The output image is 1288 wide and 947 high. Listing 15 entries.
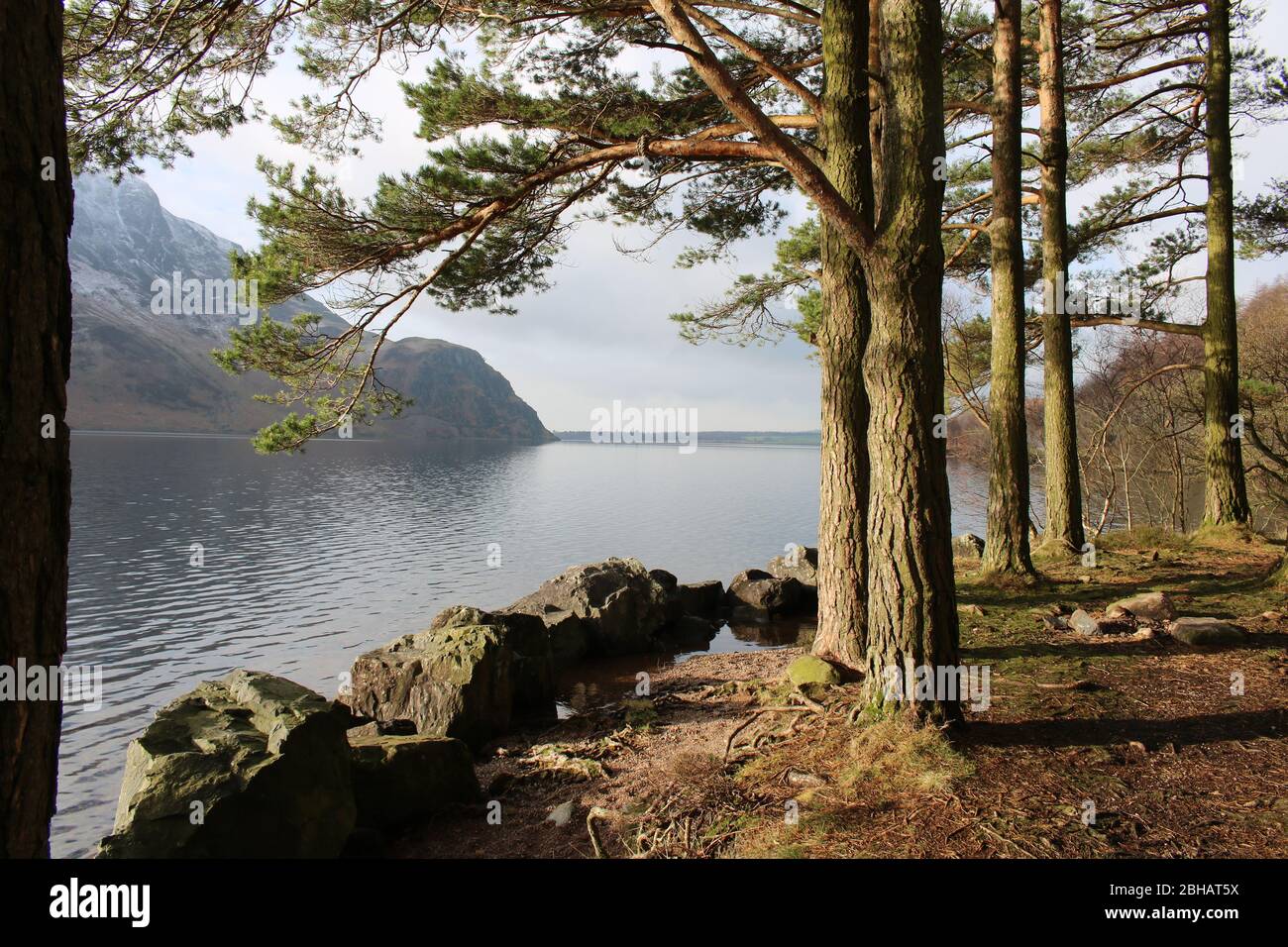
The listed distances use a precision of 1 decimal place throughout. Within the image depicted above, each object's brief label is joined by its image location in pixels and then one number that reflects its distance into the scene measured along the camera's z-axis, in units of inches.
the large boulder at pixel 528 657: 367.2
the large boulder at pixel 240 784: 169.2
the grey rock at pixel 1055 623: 293.0
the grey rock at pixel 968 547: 587.9
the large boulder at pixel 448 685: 316.8
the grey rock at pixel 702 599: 608.7
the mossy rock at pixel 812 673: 245.9
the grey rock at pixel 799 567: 669.9
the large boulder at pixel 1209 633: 256.2
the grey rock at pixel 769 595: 619.5
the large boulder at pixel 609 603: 499.2
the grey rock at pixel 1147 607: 290.8
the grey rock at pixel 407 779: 223.8
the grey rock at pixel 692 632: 545.0
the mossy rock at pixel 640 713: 301.1
